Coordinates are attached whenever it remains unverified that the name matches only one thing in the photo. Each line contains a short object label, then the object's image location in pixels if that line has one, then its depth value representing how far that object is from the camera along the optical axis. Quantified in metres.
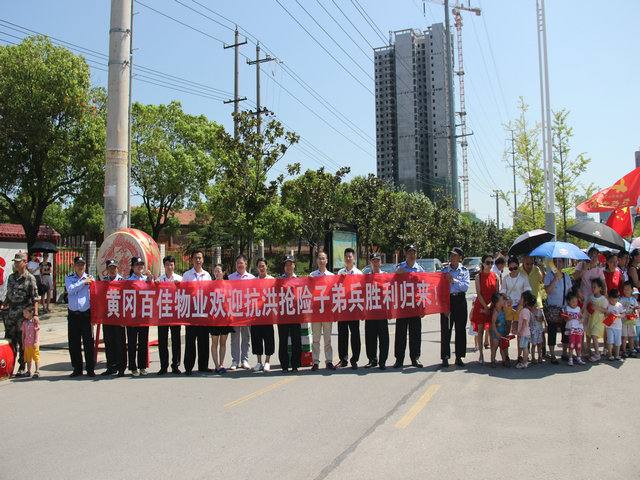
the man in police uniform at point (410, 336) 8.32
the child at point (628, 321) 8.50
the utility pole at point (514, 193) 26.84
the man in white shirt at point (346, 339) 8.29
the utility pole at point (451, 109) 41.27
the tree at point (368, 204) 31.17
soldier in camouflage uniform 8.41
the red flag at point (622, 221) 13.23
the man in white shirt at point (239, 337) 8.71
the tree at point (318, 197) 27.33
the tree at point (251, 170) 19.30
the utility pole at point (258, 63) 28.00
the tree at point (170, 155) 30.56
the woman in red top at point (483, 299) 8.36
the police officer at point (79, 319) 8.23
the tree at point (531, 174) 25.28
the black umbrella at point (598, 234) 9.16
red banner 8.48
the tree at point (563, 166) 23.09
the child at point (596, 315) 8.31
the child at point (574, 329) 8.01
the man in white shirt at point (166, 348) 8.41
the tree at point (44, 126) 17.42
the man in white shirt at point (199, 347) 8.33
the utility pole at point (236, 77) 26.18
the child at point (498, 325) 8.03
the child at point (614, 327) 8.27
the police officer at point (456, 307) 8.24
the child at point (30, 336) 8.34
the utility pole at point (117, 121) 11.68
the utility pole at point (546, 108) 16.95
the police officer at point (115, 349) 8.42
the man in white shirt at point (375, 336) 8.27
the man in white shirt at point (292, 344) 8.27
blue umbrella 8.16
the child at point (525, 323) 7.89
